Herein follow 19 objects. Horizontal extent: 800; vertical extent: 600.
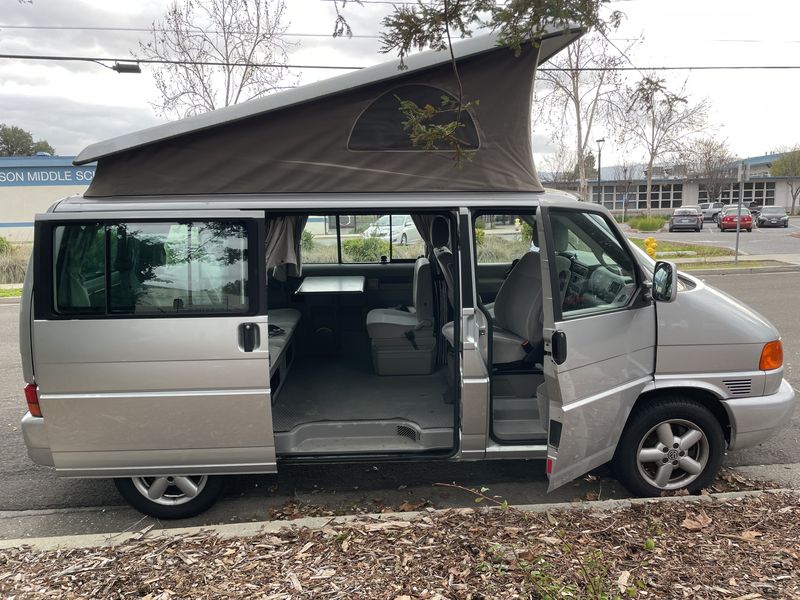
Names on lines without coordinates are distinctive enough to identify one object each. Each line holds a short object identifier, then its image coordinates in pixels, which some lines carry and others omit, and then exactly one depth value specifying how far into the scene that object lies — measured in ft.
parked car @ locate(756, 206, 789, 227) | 130.11
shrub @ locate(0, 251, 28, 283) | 56.09
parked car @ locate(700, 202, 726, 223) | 156.40
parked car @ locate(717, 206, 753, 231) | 118.21
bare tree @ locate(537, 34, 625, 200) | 77.77
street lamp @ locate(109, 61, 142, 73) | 46.80
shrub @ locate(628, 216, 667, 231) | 118.62
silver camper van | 11.57
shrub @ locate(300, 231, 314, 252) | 23.29
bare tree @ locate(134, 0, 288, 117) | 55.06
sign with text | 107.57
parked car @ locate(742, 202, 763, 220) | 157.05
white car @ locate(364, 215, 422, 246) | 21.21
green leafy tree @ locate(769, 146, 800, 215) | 193.67
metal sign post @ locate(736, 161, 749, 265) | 56.49
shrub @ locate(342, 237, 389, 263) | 23.16
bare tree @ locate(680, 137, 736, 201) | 190.08
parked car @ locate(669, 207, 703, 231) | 118.93
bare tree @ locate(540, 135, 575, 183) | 121.90
